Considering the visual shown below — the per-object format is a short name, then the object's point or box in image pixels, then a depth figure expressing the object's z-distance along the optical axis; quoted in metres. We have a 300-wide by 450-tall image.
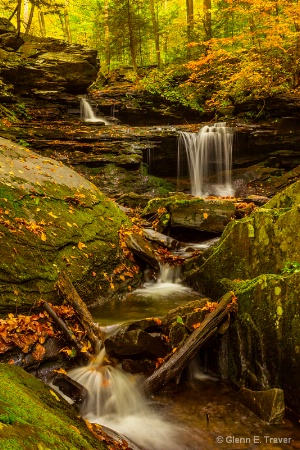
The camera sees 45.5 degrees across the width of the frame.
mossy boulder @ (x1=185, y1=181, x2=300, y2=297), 5.17
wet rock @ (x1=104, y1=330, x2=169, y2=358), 4.45
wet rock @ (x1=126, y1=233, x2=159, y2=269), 7.10
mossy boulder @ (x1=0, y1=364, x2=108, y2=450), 1.69
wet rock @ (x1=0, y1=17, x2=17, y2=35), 16.41
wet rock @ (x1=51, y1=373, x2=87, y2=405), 3.92
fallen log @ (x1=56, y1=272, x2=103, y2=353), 4.66
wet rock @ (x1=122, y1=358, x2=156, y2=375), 4.42
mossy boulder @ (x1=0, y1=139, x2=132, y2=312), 4.96
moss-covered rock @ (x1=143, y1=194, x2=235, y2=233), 9.01
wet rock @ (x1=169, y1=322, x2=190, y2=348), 4.52
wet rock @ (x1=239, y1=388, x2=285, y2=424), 3.69
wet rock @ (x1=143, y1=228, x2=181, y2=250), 8.23
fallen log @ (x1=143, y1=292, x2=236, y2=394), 4.18
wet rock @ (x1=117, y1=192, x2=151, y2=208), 11.64
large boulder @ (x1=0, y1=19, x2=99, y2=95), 15.65
